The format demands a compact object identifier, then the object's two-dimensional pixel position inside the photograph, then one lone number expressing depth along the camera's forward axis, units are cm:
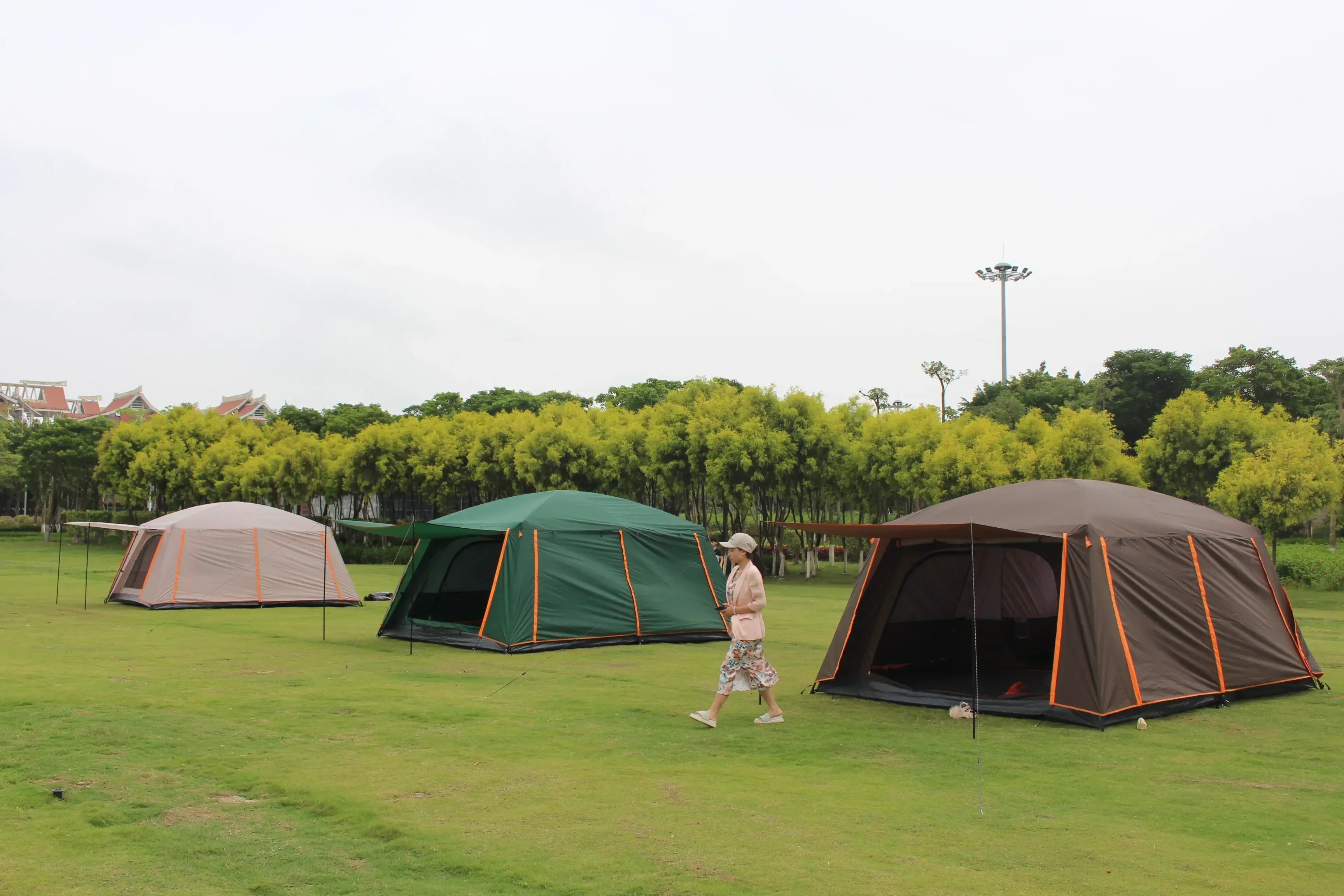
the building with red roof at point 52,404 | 8331
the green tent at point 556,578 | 1348
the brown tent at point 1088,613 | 885
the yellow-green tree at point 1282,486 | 2141
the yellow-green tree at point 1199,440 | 2445
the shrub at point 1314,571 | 2417
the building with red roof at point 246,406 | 8375
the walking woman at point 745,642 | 860
